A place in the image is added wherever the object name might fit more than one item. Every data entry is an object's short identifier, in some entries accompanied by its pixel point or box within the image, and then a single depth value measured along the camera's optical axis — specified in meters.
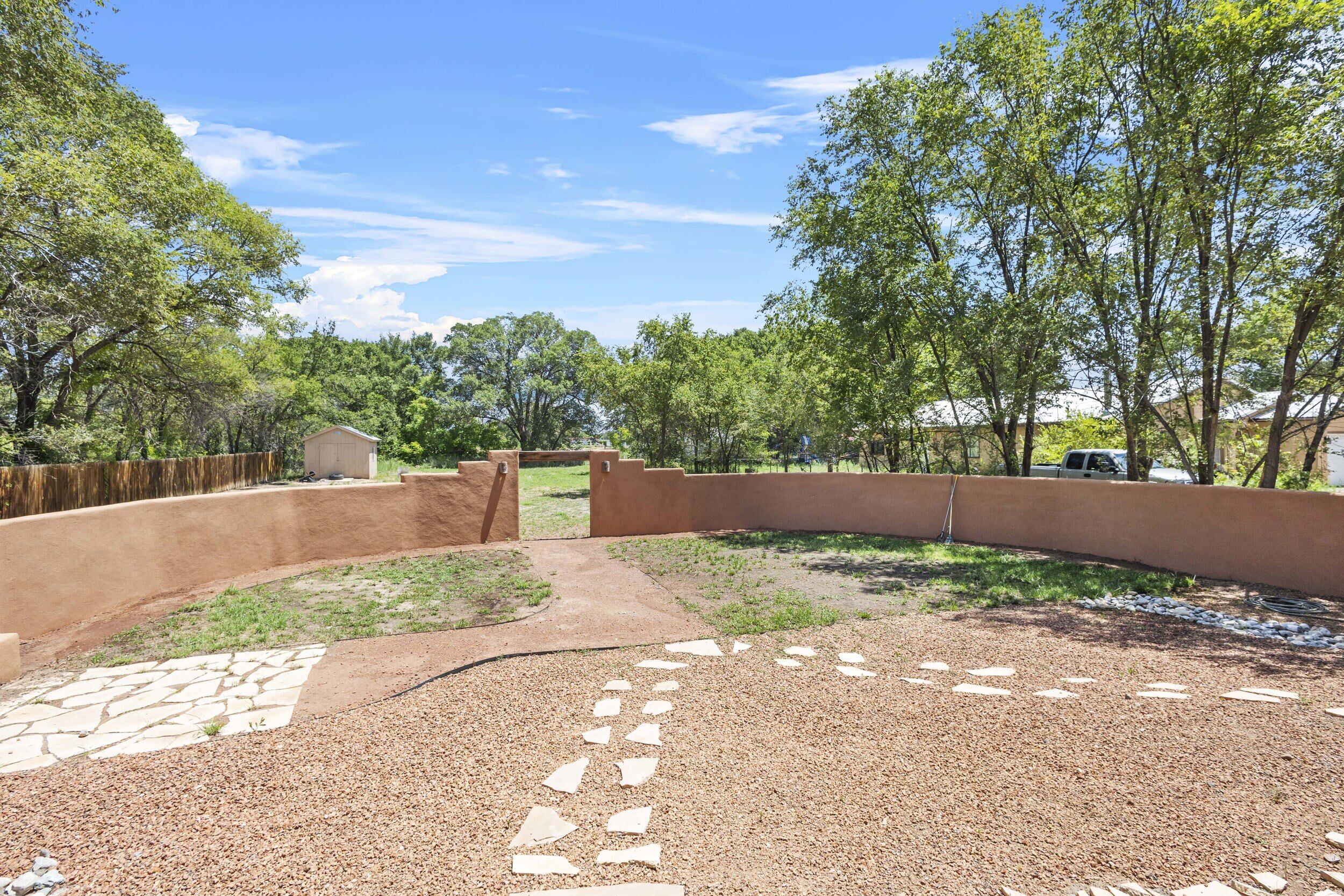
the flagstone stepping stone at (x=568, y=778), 3.13
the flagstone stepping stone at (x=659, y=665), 4.77
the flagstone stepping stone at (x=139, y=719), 3.88
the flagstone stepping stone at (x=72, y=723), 3.86
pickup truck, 13.98
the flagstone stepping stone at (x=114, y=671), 4.73
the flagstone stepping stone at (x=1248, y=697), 4.11
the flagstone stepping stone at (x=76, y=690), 4.32
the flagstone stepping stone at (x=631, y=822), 2.80
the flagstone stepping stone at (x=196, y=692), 4.31
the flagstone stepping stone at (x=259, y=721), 3.87
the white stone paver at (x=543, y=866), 2.54
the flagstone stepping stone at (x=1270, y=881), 2.42
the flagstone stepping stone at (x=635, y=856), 2.60
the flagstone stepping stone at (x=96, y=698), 4.21
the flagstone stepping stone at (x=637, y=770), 3.18
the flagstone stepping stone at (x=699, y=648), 5.11
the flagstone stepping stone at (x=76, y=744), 3.58
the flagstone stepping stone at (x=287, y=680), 4.53
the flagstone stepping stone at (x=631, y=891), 2.42
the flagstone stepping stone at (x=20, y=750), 3.50
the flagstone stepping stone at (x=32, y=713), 3.99
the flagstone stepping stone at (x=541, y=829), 2.73
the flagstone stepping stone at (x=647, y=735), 3.58
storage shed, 27.47
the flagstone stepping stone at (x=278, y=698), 4.24
